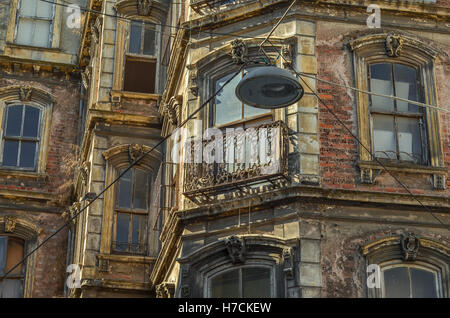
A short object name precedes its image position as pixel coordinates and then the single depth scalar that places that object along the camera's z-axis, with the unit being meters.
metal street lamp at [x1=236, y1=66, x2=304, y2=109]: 15.05
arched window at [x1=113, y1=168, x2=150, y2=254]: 21.23
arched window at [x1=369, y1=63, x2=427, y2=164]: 17.06
